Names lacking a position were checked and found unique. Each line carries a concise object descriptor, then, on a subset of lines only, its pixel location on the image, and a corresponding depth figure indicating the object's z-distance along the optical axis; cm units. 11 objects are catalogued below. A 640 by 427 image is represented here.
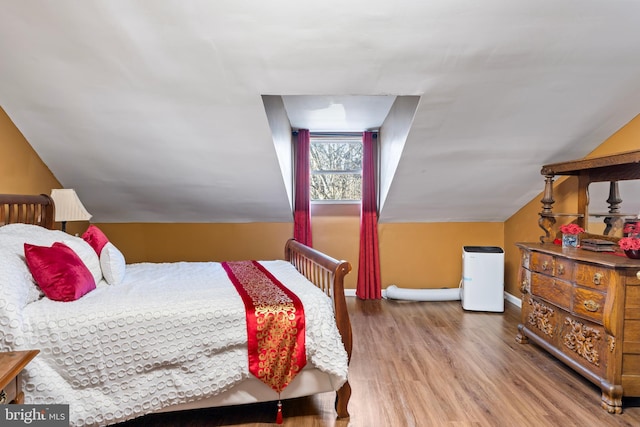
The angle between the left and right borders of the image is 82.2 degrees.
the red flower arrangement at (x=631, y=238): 222
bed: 164
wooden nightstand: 116
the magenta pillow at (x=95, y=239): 248
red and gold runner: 185
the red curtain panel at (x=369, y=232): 439
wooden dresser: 208
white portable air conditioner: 391
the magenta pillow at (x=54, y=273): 184
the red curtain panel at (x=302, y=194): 439
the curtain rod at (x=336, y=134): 452
